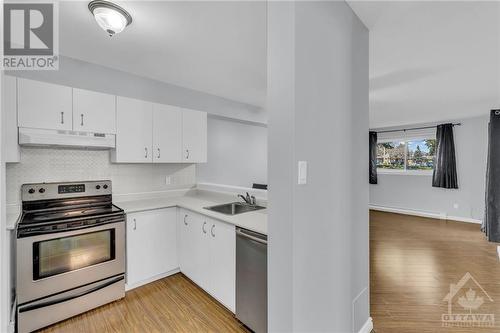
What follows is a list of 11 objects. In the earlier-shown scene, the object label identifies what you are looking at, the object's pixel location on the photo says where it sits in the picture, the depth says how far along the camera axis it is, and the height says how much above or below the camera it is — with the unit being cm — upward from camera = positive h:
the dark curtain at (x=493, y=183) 410 -32
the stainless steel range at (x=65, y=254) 193 -78
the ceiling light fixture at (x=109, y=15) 173 +110
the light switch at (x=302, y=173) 126 -4
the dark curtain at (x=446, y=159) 541 +13
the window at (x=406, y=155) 600 +27
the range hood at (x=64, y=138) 211 +26
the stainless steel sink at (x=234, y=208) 281 -51
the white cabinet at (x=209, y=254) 209 -87
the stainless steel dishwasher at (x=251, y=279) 174 -86
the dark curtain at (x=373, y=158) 673 +20
